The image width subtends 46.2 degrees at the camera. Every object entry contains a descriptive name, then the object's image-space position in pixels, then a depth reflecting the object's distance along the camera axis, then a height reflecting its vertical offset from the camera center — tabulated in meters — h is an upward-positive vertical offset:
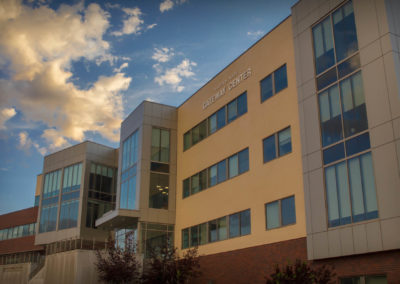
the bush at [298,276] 16.73 +0.36
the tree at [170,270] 26.38 +0.90
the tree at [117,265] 29.12 +1.27
